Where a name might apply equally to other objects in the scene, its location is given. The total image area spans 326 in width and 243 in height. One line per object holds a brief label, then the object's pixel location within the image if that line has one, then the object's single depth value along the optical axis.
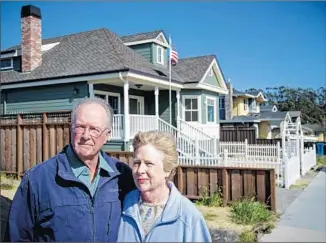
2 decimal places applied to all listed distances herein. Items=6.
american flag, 9.80
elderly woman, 1.46
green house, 9.16
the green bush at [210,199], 5.71
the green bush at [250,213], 4.79
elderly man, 1.48
